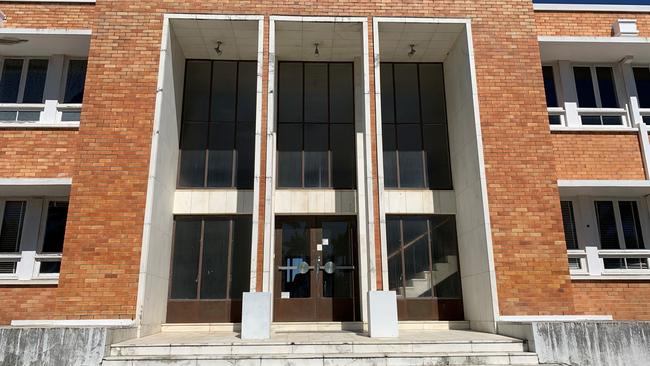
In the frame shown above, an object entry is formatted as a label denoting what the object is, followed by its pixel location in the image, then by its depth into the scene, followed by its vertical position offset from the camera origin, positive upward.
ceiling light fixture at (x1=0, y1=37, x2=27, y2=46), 11.99 +6.38
